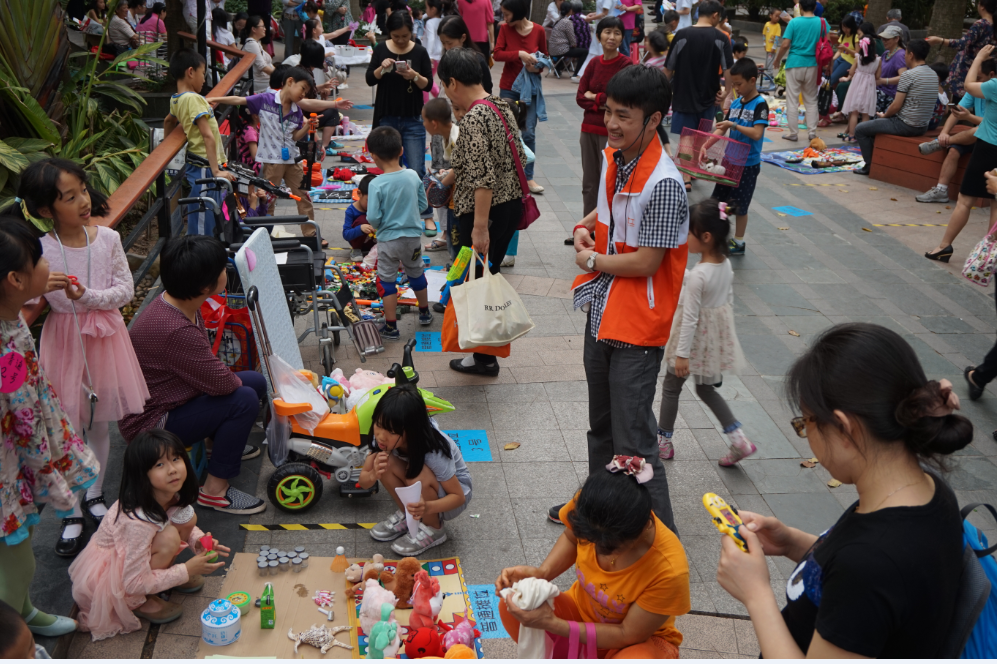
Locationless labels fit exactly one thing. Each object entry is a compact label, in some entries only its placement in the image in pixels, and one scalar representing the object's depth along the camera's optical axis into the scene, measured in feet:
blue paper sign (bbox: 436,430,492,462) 15.74
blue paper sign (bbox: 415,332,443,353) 20.21
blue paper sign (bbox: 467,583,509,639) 11.37
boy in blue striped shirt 24.89
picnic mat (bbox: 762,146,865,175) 37.91
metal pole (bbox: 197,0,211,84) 32.99
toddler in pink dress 10.77
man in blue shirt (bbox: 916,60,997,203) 26.50
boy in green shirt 21.39
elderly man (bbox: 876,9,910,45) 49.47
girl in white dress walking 14.34
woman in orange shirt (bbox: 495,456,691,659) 8.85
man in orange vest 11.09
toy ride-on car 13.84
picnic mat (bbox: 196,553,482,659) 11.00
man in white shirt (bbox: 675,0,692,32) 49.70
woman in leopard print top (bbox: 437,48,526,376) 16.93
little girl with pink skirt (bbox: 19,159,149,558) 11.80
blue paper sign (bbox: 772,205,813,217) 31.63
